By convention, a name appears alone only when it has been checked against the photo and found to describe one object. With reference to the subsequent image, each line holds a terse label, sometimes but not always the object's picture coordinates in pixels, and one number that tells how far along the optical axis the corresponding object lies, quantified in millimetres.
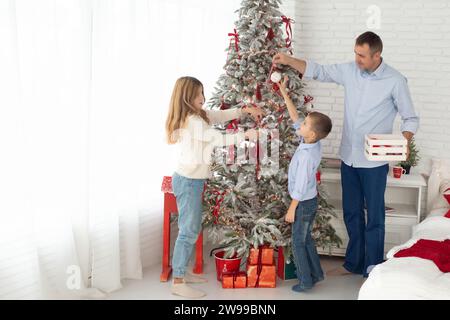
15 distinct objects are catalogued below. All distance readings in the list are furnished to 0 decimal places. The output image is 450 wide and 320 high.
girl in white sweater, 4238
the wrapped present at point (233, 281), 4641
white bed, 3305
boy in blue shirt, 4340
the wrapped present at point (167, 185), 4734
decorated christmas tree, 4484
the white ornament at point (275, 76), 4434
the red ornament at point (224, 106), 4588
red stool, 4758
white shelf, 5141
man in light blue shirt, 4555
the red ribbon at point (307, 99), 4617
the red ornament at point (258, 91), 4500
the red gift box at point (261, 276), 4660
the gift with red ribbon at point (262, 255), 4648
